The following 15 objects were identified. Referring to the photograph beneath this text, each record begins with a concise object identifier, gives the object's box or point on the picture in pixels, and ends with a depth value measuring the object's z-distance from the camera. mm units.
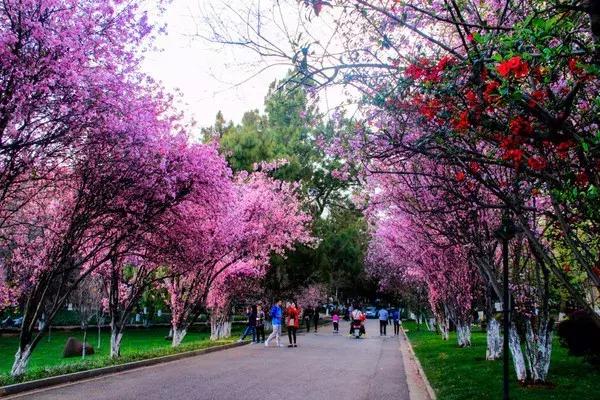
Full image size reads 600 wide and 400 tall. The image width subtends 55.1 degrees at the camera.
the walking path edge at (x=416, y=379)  11081
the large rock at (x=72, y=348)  25586
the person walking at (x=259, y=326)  28141
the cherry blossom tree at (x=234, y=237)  18312
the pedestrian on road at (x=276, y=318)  25156
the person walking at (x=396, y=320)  37562
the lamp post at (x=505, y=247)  8914
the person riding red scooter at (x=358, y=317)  33188
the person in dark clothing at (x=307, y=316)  40891
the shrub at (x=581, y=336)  14559
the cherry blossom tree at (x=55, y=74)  9547
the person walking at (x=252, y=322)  27469
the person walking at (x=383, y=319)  37344
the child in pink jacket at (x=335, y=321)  39656
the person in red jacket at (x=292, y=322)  24516
